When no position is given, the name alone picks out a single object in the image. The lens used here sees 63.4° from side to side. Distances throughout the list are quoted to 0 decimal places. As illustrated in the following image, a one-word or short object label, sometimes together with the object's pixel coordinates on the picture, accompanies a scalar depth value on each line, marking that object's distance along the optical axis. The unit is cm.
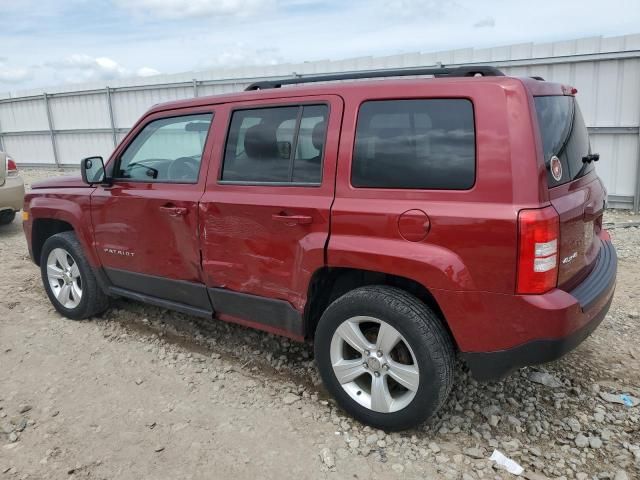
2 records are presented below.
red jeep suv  235
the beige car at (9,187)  721
